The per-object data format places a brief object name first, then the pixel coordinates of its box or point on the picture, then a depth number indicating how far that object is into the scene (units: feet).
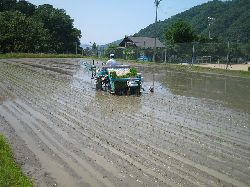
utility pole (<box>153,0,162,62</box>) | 106.45
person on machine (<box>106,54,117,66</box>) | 37.34
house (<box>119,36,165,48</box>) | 164.79
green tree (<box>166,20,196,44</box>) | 127.03
